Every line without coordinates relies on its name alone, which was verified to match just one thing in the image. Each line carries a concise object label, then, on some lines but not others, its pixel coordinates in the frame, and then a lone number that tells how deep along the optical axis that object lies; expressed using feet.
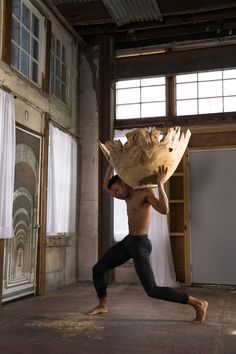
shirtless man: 11.99
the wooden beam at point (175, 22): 20.81
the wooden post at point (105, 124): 21.79
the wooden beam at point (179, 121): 21.63
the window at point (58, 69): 21.27
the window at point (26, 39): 17.61
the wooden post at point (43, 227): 18.43
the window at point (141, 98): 23.15
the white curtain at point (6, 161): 15.29
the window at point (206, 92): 22.04
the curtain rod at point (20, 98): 15.96
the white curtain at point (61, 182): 19.75
